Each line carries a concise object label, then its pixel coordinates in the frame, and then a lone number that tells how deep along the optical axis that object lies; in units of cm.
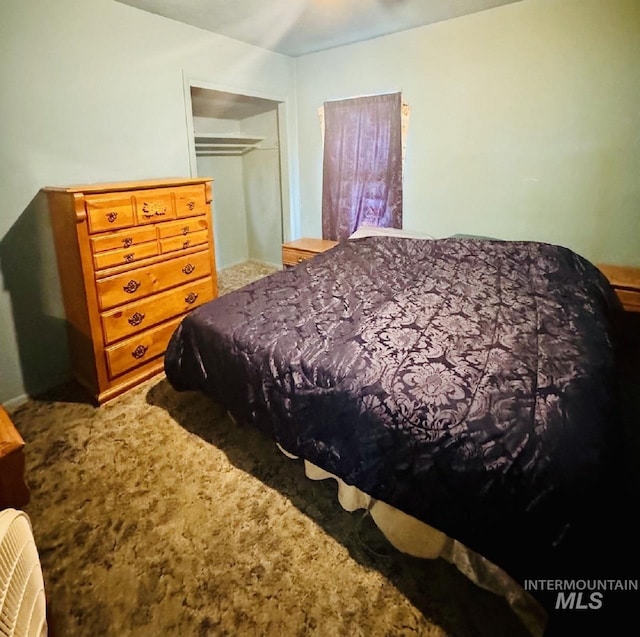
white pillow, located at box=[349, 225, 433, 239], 316
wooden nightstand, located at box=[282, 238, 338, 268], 364
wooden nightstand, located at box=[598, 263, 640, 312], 241
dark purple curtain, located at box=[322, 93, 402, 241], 338
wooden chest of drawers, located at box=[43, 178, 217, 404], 212
